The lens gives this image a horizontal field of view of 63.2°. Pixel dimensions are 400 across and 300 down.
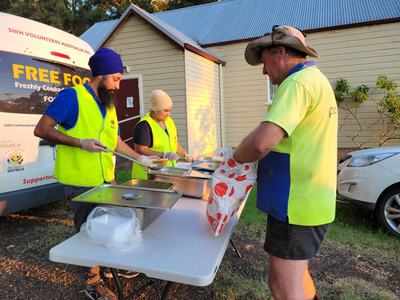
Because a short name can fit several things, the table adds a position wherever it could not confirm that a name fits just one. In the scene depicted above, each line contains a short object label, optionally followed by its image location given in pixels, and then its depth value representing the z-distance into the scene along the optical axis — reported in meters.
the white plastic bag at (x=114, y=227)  1.50
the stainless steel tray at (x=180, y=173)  2.39
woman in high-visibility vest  2.93
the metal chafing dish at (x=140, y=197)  1.59
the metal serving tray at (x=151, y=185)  1.91
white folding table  1.32
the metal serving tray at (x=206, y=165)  2.48
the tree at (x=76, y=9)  18.70
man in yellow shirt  1.38
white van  3.30
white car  3.68
